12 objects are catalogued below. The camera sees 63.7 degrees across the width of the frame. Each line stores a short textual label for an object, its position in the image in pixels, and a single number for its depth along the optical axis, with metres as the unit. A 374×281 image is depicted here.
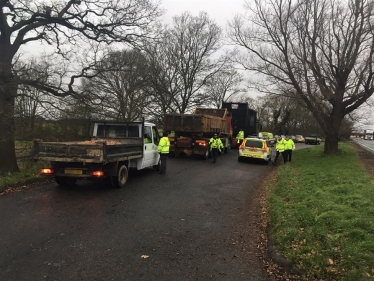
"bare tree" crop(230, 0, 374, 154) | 16.70
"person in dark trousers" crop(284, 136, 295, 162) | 17.48
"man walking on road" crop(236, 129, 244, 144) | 26.06
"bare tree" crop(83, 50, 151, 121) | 25.25
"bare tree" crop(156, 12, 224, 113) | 34.75
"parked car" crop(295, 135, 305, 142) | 55.12
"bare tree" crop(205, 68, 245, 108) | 37.91
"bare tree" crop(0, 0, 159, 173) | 9.96
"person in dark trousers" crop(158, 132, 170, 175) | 11.97
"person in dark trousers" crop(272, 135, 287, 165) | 17.73
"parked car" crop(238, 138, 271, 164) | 17.20
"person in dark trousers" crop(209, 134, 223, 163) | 16.73
